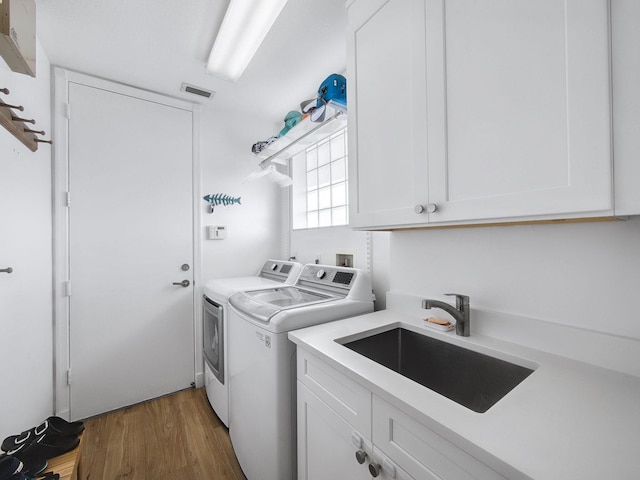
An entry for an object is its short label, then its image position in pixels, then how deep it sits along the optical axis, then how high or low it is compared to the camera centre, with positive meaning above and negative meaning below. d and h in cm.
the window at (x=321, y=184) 216 +50
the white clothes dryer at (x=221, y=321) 182 -58
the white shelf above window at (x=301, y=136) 163 +73
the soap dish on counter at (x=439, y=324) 120 -38
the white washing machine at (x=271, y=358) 122 -59
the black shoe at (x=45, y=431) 112 -86
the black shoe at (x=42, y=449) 106 -86
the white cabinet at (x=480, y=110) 65 +41
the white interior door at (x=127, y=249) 196 -6
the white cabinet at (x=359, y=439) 64 -58
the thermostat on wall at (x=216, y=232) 245 +9
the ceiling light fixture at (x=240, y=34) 137 +119
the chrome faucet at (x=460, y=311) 112 -30
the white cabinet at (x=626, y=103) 59 +30
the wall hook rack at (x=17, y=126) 108 +53
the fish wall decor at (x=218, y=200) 244 +39
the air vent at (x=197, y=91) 215 +125
